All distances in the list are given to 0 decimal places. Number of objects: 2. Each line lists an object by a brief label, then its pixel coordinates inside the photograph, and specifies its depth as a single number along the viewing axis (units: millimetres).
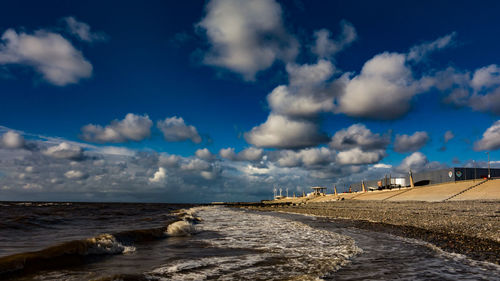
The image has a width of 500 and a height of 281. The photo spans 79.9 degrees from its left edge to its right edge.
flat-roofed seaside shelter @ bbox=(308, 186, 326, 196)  144625
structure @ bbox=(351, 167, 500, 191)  89250
